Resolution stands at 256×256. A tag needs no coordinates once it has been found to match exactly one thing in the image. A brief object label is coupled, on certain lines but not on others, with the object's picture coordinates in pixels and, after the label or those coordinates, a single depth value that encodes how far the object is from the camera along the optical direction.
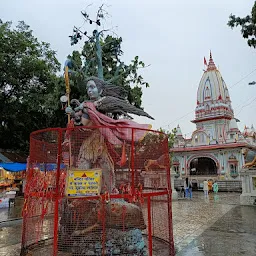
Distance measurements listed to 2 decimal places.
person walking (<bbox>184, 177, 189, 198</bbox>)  19.98
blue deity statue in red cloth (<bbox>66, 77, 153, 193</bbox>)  5.61
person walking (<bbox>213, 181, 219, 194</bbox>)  23.41
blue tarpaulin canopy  15.50
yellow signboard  4.57
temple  29.44
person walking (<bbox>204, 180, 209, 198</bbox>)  20.28
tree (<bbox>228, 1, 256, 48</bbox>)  10.59
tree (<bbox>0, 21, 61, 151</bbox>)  17.33
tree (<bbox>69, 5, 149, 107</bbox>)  7.29
